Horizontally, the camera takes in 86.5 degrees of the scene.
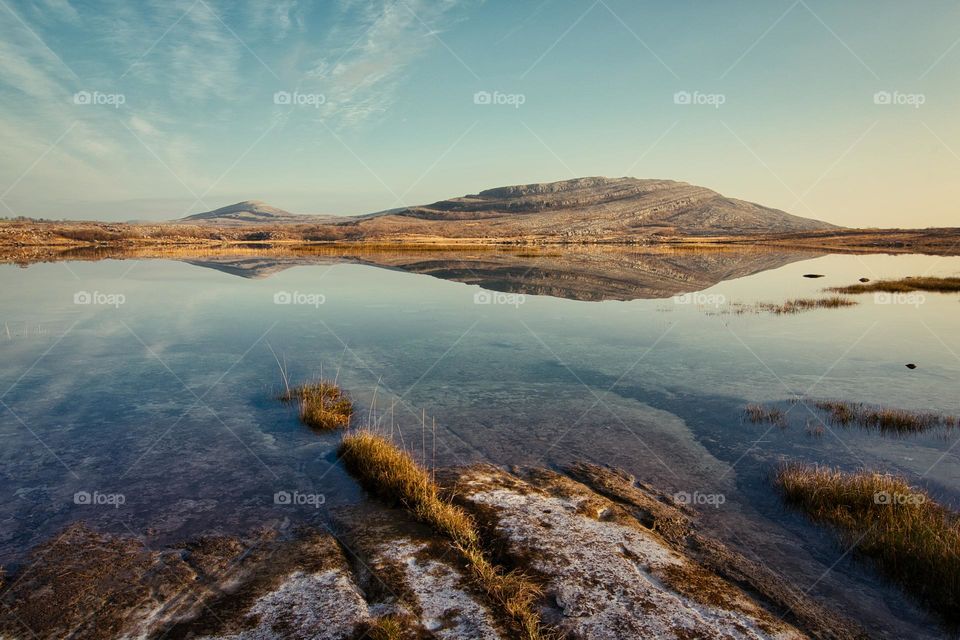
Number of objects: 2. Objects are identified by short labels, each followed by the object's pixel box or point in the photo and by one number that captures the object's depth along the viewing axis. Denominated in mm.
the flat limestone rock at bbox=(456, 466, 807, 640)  5590
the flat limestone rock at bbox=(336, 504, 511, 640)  5469
